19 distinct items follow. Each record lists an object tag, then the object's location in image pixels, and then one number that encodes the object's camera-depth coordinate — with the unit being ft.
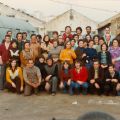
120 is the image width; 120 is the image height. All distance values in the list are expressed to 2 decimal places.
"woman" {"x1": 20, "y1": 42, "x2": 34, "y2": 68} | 28.32
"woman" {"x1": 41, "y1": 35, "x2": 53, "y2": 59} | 28.85
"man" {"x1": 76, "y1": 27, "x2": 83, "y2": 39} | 30.13
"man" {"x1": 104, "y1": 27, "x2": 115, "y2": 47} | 29.55
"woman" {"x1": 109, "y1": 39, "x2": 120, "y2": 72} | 28.22
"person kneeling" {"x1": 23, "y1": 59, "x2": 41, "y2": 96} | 27.51
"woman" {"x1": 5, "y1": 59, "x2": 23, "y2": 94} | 28.01
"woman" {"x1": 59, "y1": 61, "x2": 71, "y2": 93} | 27.87
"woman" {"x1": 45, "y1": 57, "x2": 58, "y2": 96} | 27.73
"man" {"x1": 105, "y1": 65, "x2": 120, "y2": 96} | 27.35
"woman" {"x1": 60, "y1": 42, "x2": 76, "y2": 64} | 28.09
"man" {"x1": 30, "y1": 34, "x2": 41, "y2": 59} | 28.76
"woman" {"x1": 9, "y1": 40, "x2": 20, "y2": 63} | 28.67
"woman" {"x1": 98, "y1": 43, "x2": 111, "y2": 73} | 27.73
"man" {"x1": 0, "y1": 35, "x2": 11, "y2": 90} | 28.81
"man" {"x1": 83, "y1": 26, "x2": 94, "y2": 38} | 30.01
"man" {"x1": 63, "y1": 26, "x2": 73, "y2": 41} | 30.18
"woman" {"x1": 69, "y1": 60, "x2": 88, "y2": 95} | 27.53
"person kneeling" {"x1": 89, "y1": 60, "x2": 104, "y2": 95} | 27.49
